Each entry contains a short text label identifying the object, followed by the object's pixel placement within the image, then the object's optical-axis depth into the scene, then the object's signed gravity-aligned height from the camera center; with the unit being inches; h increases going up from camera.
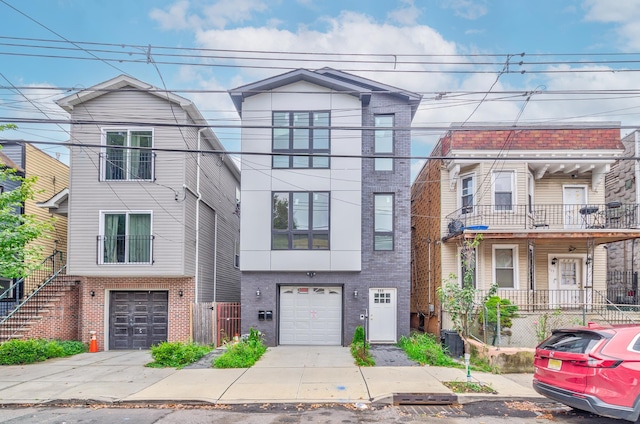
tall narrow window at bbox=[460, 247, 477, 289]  522.0 -17.4
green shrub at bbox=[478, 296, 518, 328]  566.7 -72.6
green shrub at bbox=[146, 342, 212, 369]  508.4 -113.5
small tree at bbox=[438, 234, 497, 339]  506.9 -53.2
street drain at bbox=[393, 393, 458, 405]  366.9 -113.0
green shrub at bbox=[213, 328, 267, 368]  498.3 -115.4
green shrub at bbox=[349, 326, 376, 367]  502.3 -114.2
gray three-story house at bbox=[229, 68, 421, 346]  647.1 +37.1
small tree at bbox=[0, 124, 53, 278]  450.6 +13.0
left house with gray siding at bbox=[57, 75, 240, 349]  632.4 +38.3
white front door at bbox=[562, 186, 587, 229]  681.0 +69.8
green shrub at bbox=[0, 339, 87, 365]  533.3 -117.1
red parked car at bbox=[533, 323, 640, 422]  272.1 -70.3
